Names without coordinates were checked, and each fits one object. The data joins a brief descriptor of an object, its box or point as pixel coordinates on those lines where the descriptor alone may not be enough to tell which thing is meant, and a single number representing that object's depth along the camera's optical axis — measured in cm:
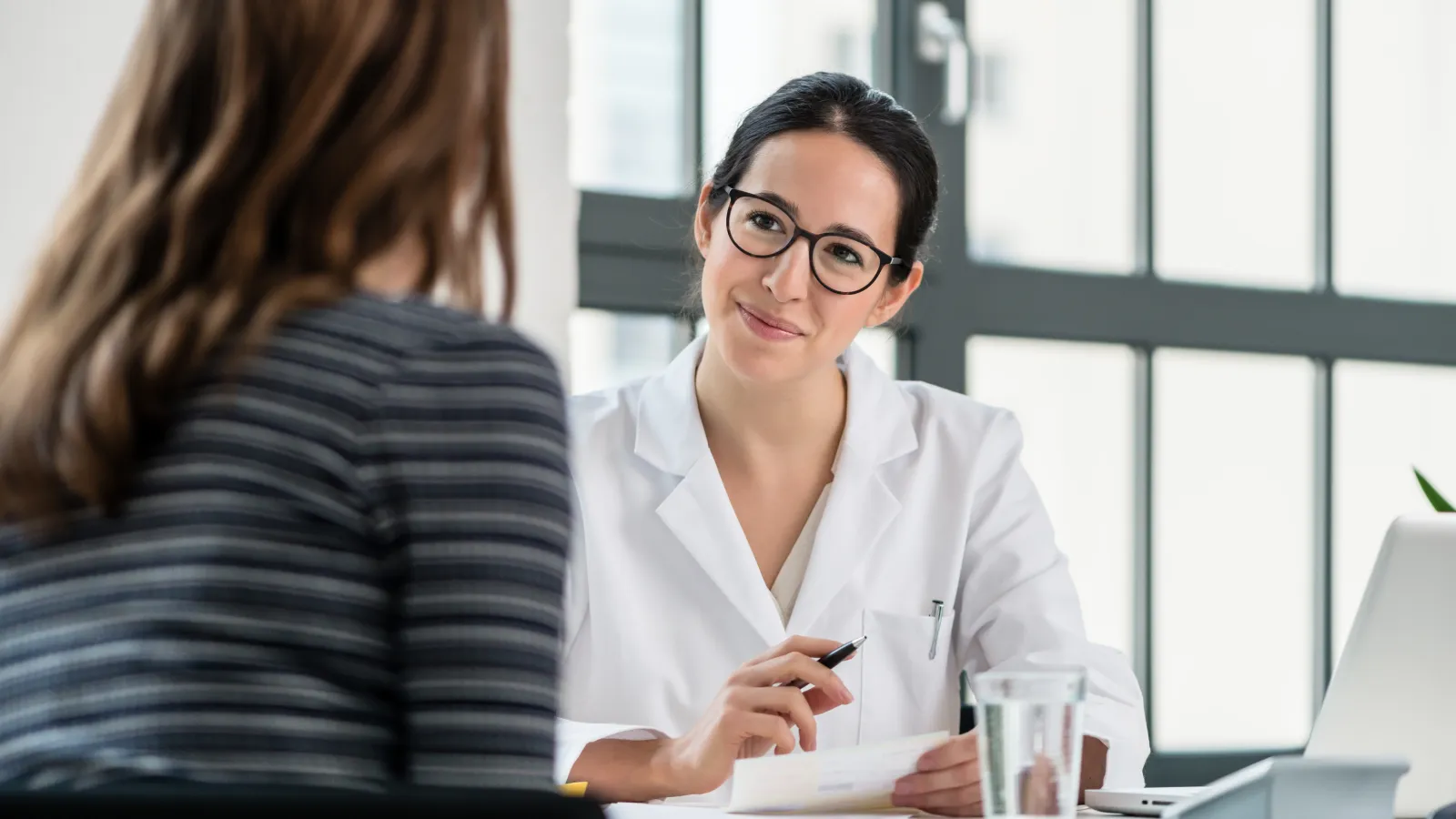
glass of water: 227
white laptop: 247
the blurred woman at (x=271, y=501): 169
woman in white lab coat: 281
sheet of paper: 245
